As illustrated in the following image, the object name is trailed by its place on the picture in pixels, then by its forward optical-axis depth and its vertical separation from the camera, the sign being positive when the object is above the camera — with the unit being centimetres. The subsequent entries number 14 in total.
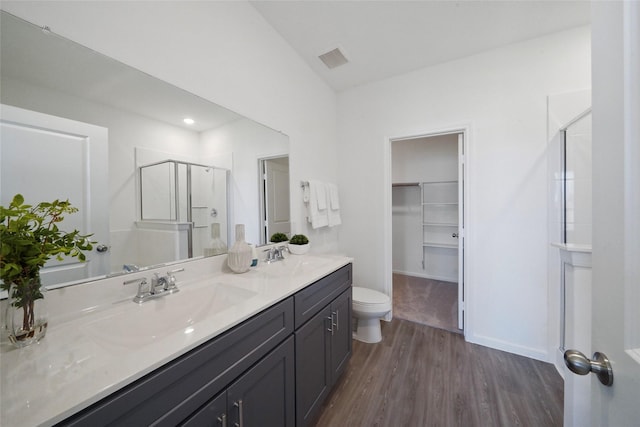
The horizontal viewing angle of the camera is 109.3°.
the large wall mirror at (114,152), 76 +26
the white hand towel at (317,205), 214 +6
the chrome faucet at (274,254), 168 -33
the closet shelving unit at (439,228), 360 -29
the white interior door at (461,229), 218 -19
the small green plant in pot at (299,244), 191 -29
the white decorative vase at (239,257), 133 -27
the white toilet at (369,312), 203 -92
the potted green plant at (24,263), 60 -13
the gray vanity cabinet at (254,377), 56 -57
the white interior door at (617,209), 39 +0
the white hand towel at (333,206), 240 +5
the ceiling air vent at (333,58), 207 +145
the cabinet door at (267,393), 81 -72
